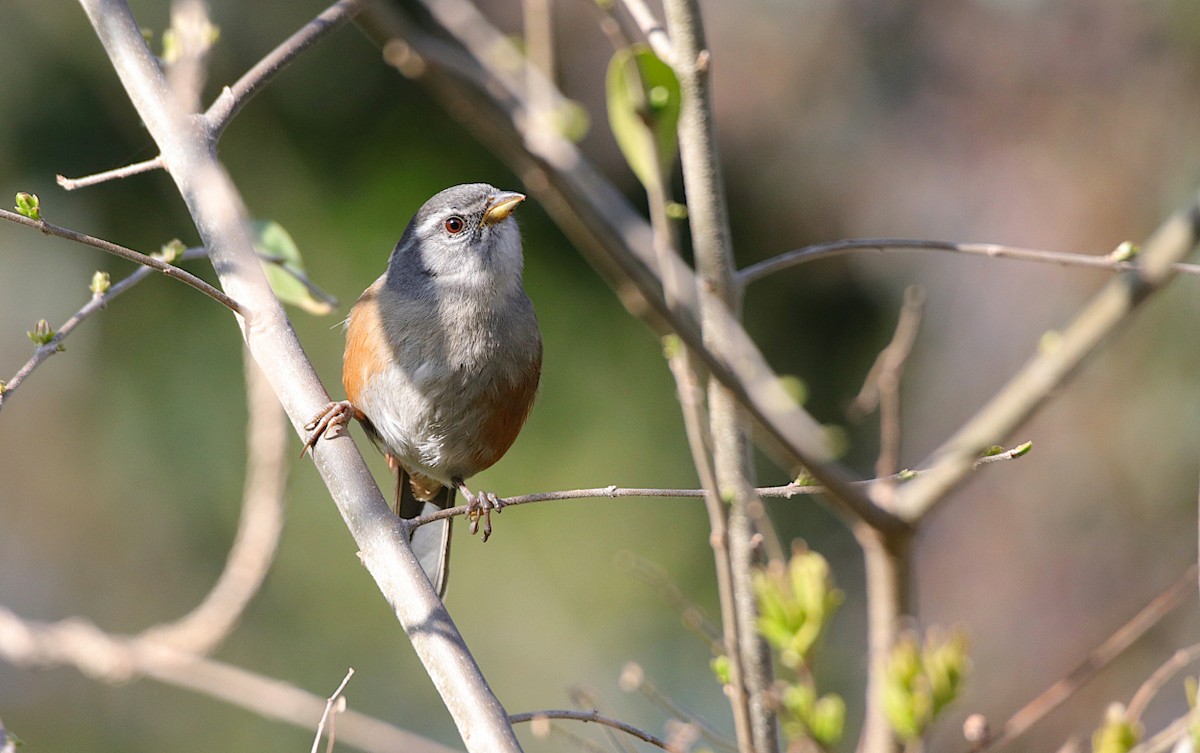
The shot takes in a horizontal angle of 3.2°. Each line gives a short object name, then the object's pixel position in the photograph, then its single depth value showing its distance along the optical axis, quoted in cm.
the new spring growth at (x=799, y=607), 304
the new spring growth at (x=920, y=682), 284
